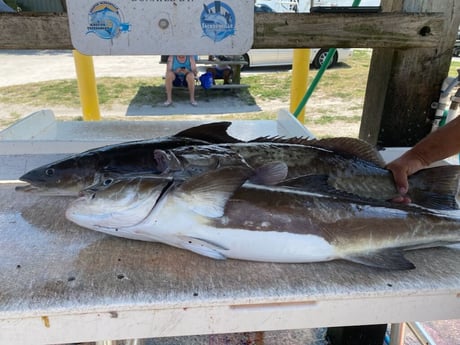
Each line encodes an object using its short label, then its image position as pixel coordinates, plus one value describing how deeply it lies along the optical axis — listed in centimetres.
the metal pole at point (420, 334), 216
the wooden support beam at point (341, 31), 204
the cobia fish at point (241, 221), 129
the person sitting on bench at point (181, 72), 871
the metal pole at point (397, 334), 205
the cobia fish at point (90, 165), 167
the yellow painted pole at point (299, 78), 400
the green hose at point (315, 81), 306
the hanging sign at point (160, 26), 183
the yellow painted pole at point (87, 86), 404
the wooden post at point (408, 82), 218
